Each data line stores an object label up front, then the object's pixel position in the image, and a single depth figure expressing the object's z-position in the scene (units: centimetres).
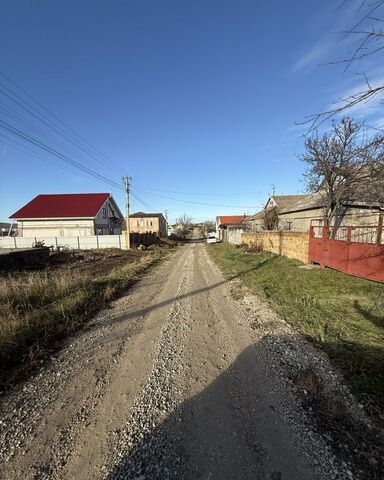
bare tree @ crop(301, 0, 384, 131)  238
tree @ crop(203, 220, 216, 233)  10245
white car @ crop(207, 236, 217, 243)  4332
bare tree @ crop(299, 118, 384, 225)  1542
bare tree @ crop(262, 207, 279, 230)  2822
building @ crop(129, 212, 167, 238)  6103
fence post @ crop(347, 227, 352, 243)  912
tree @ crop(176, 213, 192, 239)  11154
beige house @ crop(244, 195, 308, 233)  3425
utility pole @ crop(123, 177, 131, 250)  2861
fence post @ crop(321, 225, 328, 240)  1110
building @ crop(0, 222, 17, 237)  3969
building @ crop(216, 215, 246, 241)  6688
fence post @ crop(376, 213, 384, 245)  772
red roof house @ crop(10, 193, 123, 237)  3462
